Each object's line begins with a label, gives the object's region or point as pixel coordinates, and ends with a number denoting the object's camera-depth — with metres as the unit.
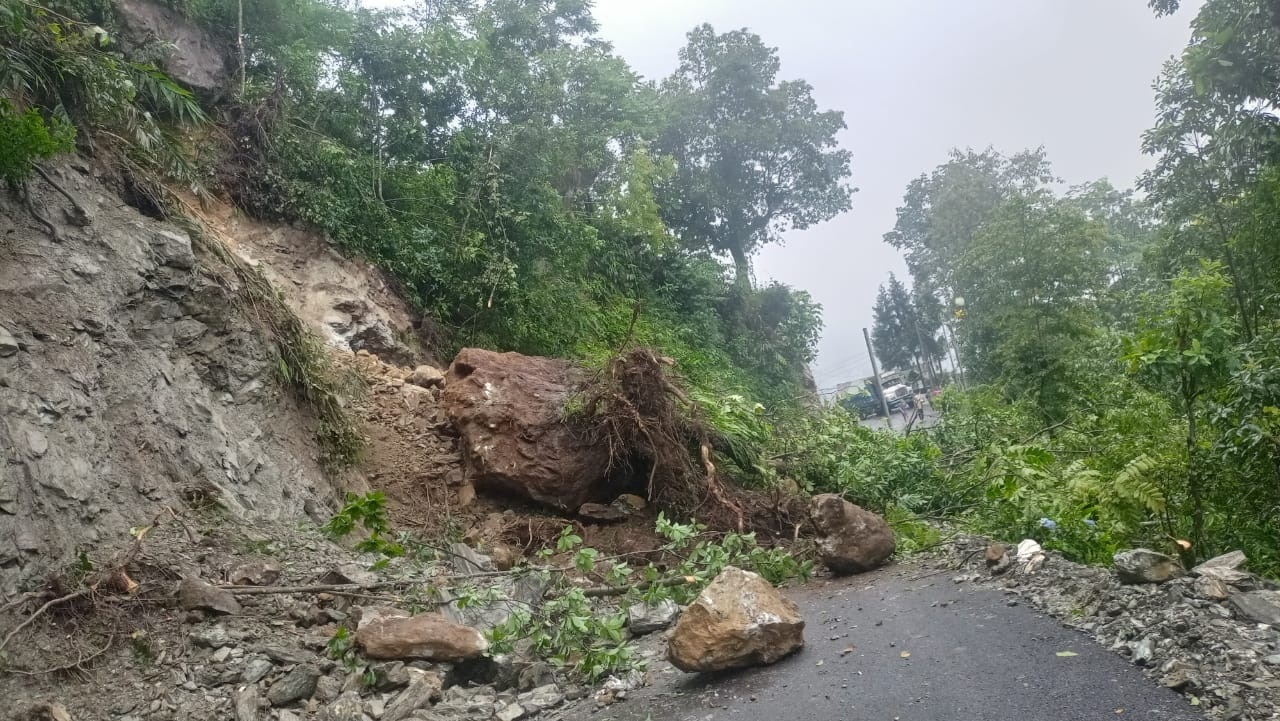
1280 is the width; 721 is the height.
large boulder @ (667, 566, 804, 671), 3.51
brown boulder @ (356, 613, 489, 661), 3.61
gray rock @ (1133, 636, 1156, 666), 2.68
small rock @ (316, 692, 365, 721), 3.16
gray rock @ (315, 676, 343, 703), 3.34
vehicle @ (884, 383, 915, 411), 26.32
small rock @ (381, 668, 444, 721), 3.27
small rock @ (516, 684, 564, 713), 3.55
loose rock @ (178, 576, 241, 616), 3.73
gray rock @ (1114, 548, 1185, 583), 3.14
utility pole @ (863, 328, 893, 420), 22.03
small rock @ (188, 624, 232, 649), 3.56
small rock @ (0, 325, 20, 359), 4.11
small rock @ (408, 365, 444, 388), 8.29
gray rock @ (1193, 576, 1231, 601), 2.84
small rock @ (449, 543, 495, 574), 5.44
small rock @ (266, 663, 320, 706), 3.26
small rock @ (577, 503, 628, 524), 7.00
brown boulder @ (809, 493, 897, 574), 5.50
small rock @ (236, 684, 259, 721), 3.12
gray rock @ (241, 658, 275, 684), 3.38
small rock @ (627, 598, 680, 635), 4.69
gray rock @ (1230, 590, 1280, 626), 2.67
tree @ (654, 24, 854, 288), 23.88
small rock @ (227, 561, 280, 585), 4.09
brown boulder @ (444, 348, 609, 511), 6.82
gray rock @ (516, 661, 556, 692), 3.76
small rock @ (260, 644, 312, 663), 3.54
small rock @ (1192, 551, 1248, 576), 3.03
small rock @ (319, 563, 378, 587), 4.33
